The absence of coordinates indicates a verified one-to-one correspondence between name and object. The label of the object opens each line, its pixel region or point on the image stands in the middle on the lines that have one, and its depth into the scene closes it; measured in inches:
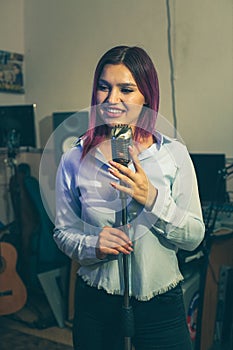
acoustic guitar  94.3
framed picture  118.7
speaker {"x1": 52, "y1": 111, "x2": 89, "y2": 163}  90.7
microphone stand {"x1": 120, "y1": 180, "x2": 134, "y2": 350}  32.6
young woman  33.2
